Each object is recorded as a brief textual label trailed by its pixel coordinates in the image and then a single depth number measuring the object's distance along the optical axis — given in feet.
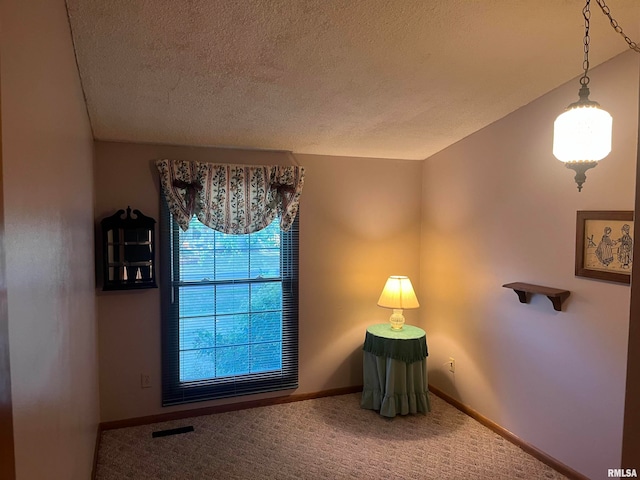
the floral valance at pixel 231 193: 10.32
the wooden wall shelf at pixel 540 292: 8.51
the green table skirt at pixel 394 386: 10.98
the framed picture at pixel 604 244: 7.49
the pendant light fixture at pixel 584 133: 6.02
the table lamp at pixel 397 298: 11.45
